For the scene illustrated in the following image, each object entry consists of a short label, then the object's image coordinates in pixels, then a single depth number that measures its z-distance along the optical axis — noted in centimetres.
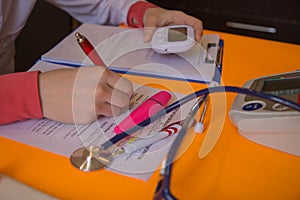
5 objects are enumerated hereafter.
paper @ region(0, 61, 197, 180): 91
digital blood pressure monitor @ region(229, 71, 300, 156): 91
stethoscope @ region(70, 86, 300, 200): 81
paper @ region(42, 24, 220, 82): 110
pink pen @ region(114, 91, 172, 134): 96
